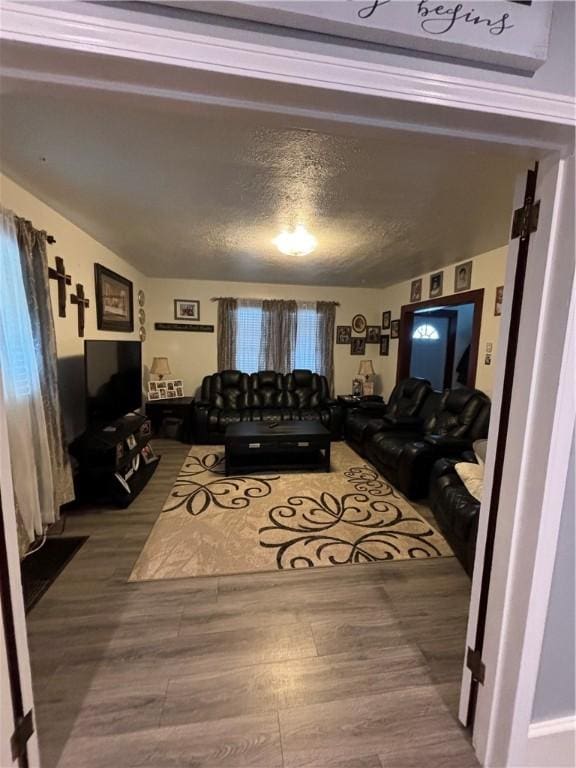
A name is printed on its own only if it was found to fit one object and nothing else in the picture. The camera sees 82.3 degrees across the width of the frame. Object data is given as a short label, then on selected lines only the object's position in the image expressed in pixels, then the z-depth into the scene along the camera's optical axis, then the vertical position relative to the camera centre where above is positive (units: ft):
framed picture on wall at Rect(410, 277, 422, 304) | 15.41 +2.51
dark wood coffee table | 11.48 -3.76
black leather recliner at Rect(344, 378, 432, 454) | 12.74 -3.00
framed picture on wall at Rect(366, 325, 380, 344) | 19.24 +0.61
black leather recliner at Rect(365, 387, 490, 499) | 9.74 -3.11
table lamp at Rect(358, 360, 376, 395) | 18.04 -1.79
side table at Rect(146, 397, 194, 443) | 15.30 -3.59
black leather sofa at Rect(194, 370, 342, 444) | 15.01 -3.08
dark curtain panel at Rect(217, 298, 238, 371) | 17.58 +0.30
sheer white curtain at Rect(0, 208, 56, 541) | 6.63 -1.36
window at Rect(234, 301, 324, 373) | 17.95 +0.01
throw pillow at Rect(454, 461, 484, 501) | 6.79 -2.79
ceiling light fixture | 9.71 +2.98
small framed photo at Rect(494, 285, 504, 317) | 10.86 +1.48
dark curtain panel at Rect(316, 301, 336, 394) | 18.43 +0.14
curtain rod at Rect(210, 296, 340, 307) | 17.58 +2.16
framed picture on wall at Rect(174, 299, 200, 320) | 17.53 +1.52
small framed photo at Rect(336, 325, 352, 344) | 18.99 +0.50
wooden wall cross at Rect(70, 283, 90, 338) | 9.98 +0.99
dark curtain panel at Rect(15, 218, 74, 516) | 7.11 -0.07
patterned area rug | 7.00 -4.63
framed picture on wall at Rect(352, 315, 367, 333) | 19.08 +1.08
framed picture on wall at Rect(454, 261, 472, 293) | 12.30 +2.60
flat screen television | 9.18 -1.36
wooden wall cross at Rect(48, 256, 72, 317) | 8.86 +1.47
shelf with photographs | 8.94 -3.57
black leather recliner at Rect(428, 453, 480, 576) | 6.37 -3.41
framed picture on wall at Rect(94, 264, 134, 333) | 11.55 +1.33
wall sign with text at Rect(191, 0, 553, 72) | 2.05 +2.07
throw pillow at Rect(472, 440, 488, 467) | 7.23 -2.29
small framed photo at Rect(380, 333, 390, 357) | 18.37 -0.11
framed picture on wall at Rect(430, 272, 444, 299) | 13.93 +2.57
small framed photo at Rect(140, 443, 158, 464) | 11.54 -4.21
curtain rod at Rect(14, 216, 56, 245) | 7.08 +2.30
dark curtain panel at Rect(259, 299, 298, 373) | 17.87 +0.29
